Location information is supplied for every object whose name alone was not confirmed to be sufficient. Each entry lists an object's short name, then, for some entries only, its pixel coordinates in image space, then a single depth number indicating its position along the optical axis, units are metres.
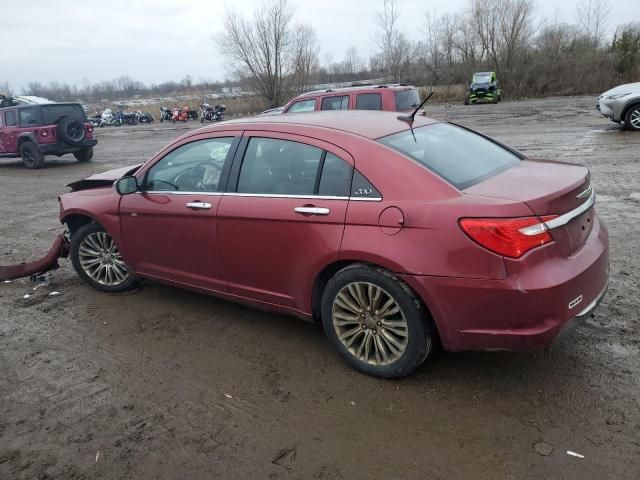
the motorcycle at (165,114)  40.32
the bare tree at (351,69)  66.31
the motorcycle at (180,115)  38.47
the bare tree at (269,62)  35.56
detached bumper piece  5.30
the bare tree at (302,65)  36.19
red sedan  2.76
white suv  13.48
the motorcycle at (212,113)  35.34
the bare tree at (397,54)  48.22
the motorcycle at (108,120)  43.56
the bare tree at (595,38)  39.98
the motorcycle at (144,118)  43.06
